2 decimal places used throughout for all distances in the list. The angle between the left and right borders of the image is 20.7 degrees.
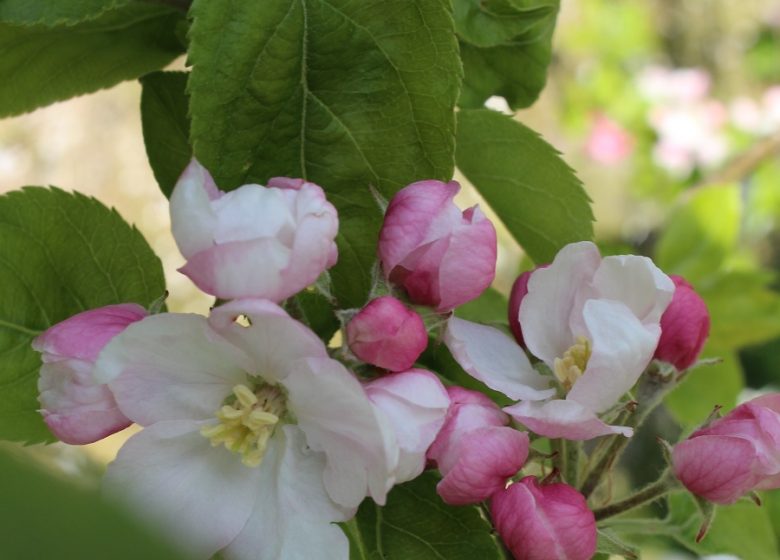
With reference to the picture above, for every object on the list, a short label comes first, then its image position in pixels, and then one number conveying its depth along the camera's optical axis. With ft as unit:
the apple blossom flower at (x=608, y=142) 4.45
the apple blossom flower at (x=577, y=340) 1.01
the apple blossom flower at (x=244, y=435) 0.97
